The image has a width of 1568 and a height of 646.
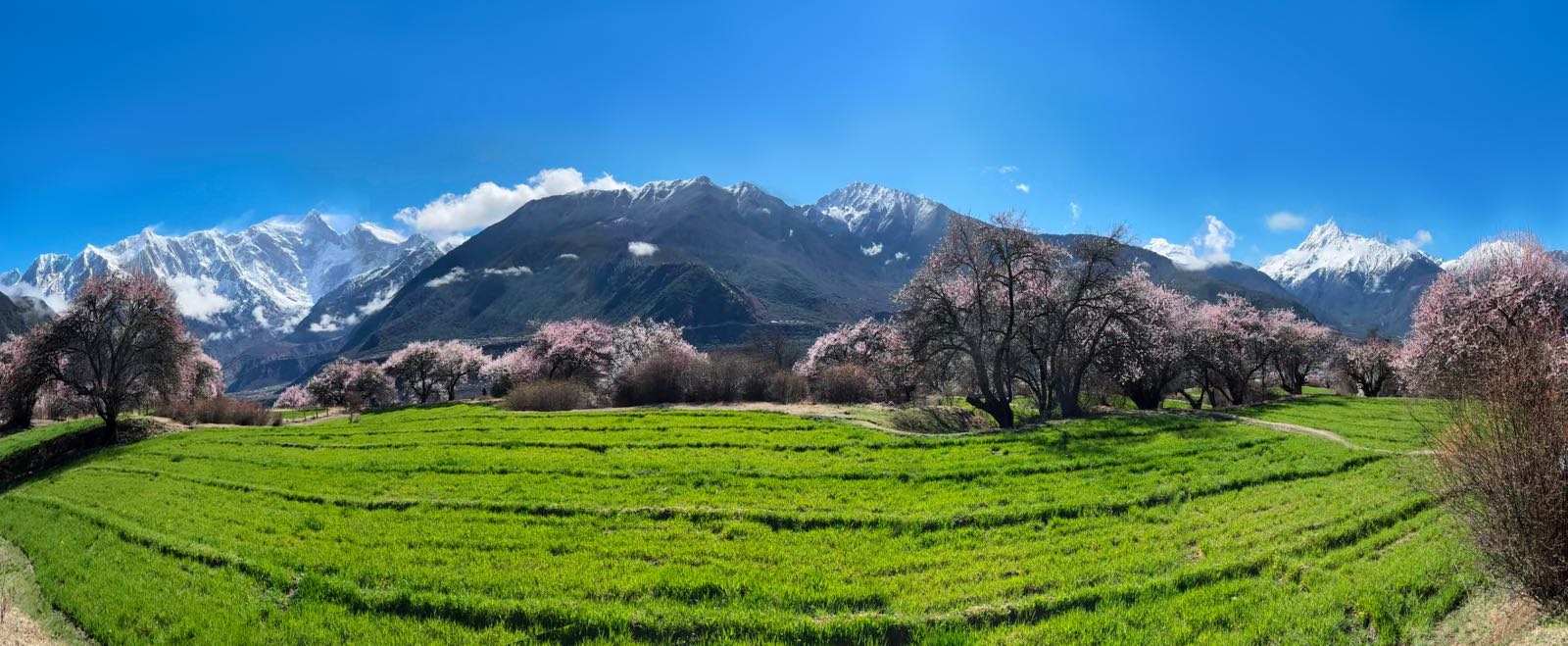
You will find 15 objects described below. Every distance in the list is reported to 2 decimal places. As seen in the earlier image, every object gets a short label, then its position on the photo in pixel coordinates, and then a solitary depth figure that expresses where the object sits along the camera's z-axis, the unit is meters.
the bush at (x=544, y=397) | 43.47
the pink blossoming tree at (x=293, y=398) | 90.75
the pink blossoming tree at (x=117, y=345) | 34.62
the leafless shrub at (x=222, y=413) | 44.47
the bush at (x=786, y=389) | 43.28
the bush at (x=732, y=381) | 43.97
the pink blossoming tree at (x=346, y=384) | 71.12
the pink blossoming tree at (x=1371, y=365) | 56.62
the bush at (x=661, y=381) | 45.50
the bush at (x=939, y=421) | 31.83
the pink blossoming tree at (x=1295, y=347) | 54.66
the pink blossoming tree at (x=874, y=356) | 35.56
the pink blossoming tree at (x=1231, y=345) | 46.94
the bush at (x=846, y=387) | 42.06
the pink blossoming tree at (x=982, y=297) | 31.53
